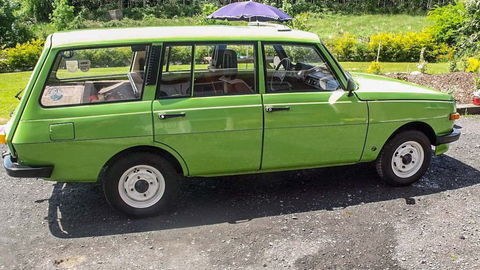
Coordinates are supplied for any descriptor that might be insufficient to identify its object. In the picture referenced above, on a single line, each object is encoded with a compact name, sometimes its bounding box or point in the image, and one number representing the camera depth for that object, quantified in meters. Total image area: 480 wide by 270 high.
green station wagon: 4.20
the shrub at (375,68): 11.62
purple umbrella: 12.03
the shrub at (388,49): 17.14
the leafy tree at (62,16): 18.42
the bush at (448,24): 17.20
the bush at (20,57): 14.73
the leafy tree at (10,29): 17.61
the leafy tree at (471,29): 15.22
